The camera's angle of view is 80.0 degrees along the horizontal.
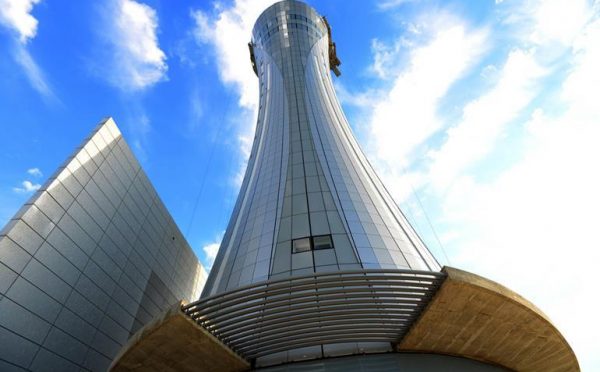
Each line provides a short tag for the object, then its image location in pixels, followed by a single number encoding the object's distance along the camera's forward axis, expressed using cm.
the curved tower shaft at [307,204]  1223
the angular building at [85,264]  1073
